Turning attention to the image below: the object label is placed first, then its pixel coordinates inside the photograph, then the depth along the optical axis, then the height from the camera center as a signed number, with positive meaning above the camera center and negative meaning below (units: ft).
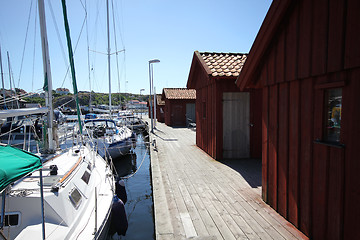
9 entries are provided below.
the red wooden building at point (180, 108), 79.92 +0.16
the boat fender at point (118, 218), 17.42 -8.36
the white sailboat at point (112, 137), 40.68 -5.40
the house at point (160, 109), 102.37 -0.21
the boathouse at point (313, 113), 9.91 -0.28
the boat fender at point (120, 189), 23.76 -8.40
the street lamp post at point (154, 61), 56.02 +11.71
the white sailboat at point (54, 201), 9.53 -5.43
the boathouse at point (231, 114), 29.27 -0.78
